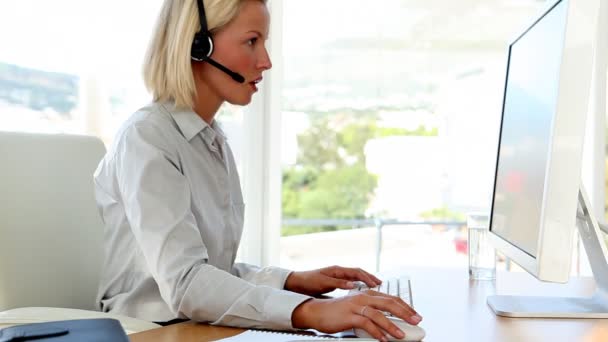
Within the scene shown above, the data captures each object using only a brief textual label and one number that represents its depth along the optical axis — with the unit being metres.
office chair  1.23
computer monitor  0.87
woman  0.98
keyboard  1.13
